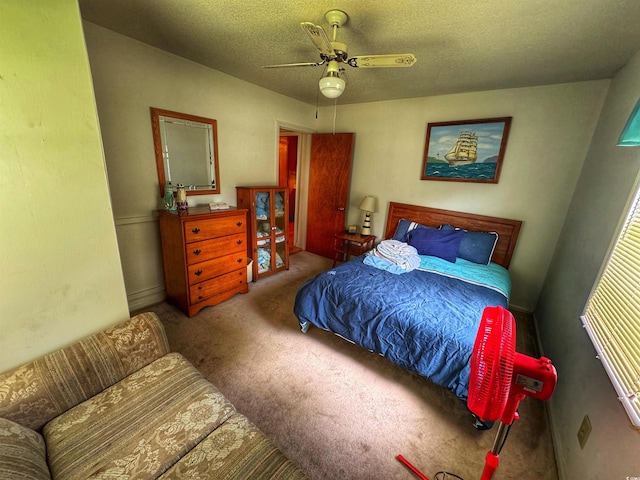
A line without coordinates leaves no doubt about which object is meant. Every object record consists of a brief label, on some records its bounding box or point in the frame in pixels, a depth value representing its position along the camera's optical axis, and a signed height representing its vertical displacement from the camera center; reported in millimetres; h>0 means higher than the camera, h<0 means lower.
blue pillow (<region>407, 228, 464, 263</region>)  2752 -659
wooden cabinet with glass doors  3031 -724
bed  1538 -890
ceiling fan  1475 +739
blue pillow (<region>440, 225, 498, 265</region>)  2713 -650
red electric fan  740 -555
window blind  944 -551
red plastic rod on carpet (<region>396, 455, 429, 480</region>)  1238 -1441
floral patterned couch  888 -1076
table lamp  3535 -426
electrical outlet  1151 -1101
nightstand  3556 -992
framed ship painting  2689 +402
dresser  2285 -855
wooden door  3725 -172
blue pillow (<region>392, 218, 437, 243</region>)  3164 -600
